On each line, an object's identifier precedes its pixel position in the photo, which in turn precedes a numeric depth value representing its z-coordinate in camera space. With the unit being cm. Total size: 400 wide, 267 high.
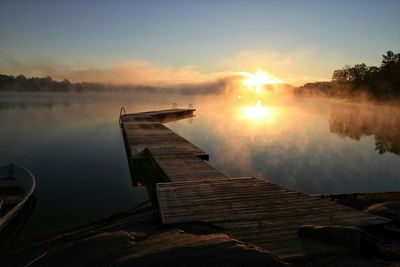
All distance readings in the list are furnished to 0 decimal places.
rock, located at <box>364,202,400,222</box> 967
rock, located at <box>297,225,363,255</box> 648
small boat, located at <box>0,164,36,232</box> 1316
